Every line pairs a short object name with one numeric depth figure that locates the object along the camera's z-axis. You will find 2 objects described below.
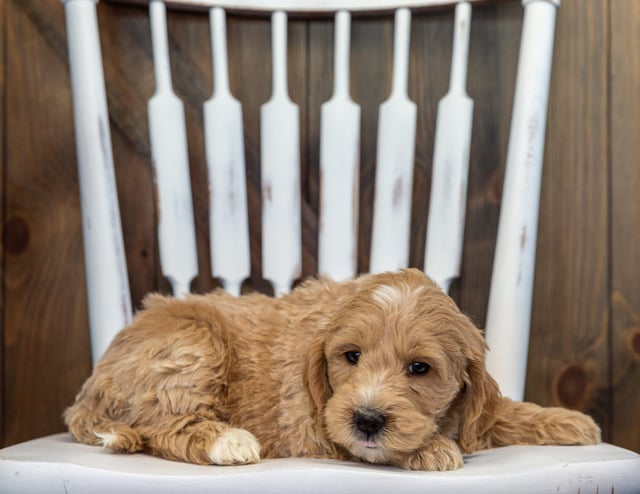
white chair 1.55
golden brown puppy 1.10
